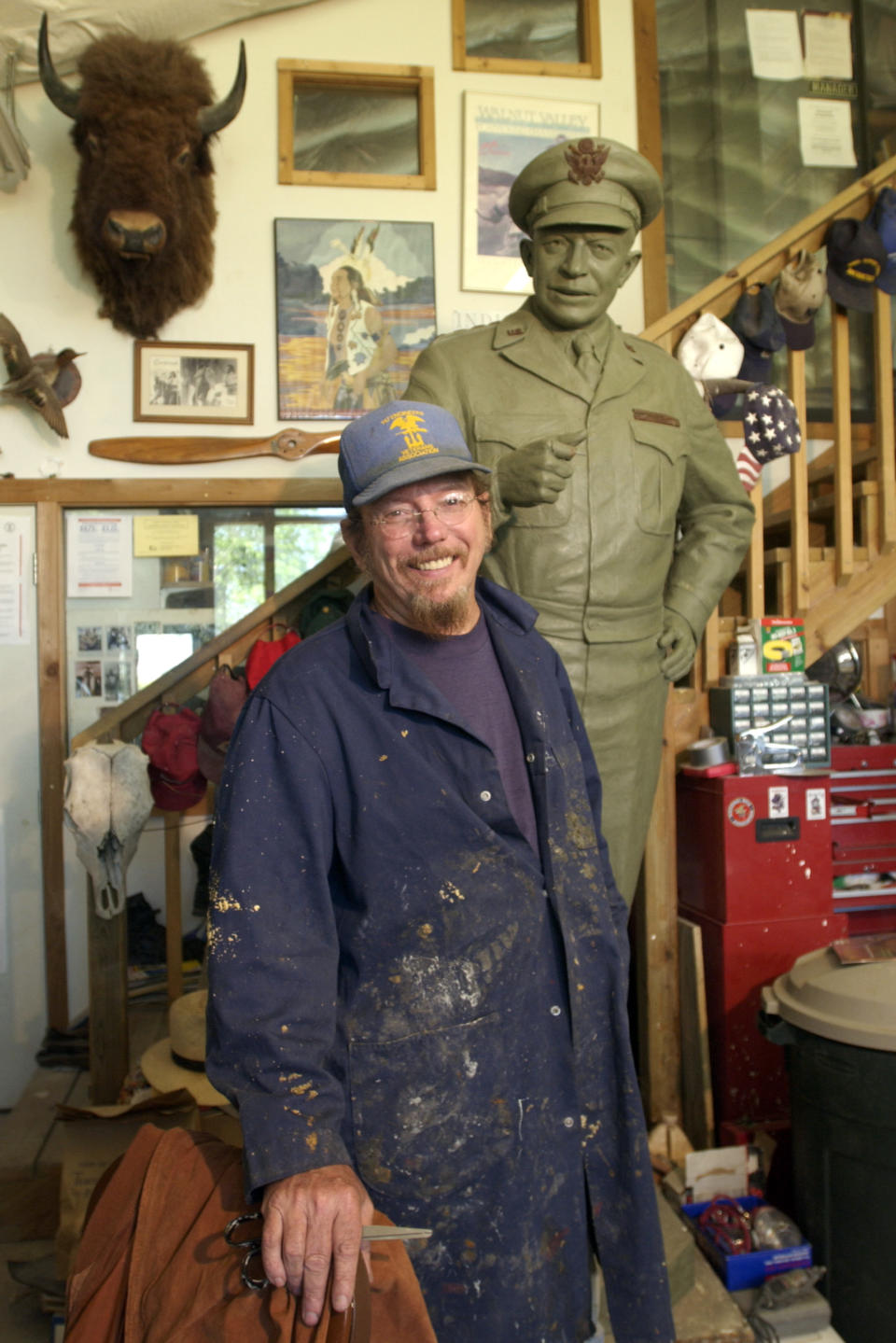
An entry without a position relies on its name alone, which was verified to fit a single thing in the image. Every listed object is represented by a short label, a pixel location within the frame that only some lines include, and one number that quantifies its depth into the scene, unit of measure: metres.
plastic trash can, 2.08
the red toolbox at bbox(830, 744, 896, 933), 3.09
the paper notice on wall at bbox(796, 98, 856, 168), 4.41
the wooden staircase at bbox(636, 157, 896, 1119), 2.88
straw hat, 2.62
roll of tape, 2.84
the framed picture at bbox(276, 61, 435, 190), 3.90
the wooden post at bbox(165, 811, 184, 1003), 3.28
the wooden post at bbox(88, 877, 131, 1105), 2.88
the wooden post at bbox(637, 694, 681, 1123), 2.85
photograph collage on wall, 3.90
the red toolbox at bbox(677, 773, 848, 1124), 2.75
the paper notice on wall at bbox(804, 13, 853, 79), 4.42
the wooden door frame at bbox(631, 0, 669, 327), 4.03
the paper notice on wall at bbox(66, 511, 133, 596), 3.87
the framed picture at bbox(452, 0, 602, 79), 4.02
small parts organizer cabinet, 2.88
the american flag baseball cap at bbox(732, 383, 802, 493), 2.86
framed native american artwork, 3.85
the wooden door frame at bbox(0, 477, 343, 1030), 3.76
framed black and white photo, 3.78
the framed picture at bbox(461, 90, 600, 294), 3.93
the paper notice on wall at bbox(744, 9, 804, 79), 4.40
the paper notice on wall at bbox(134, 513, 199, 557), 3.89
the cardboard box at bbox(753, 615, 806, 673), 2.96
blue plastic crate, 2.24
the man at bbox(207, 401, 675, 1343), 1.20
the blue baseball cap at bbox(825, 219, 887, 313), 3.04
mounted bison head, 3.41
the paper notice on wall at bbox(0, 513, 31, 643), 3.78
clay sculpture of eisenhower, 2.13
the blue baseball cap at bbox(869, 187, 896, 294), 2.99
